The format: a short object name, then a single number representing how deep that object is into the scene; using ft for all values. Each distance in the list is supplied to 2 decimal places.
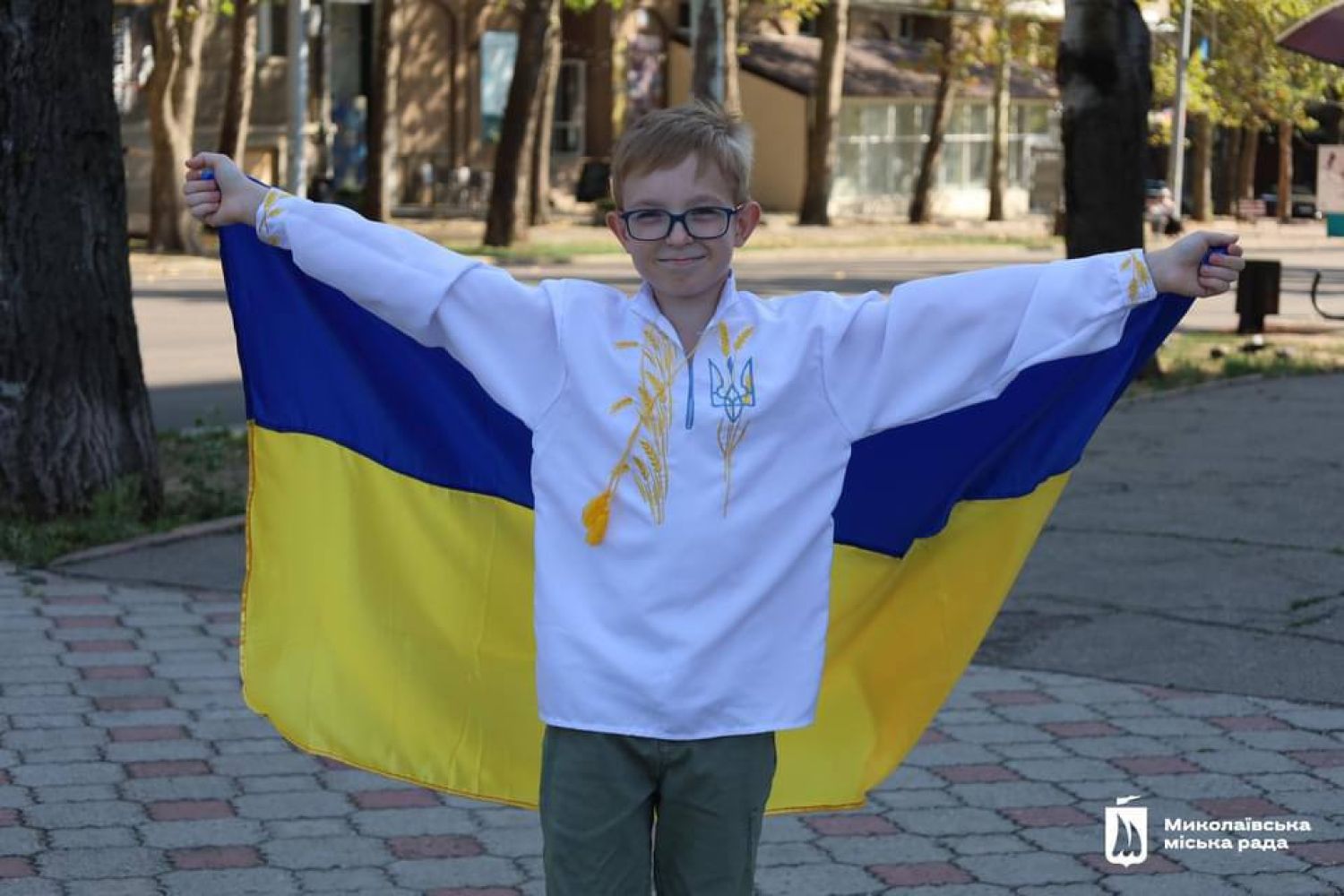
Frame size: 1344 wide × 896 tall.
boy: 11.82
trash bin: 70.85
